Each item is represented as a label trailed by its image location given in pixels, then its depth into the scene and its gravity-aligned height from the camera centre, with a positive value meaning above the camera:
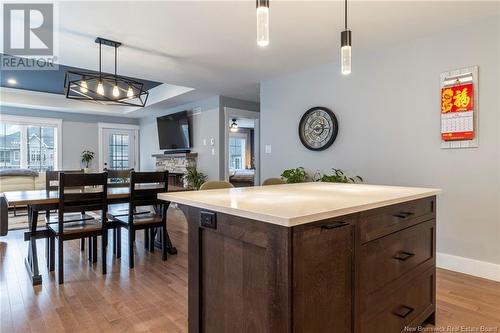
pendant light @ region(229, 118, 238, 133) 9.33 +1.18
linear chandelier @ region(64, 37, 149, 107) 2.94 +0.79
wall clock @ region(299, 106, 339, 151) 3.82 +0.46
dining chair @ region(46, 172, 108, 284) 2.53 -0.40
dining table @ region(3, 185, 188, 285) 2.51 -0.37
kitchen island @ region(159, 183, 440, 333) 1.10 -0.43
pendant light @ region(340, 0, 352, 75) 1.82 +0.70
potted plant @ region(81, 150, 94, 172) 7.62 +0.16
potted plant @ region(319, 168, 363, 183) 3.49 -0.19
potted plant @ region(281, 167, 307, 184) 3.97 -0.17
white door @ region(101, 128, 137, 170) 8.09 +0.42
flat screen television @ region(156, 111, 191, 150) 6.42 +0.73
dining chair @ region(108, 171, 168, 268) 2.94 -0.46
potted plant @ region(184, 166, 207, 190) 5.91 -0.30
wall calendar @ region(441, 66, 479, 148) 2.71 +0.50
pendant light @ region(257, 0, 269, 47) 1.47 +0.73
